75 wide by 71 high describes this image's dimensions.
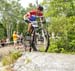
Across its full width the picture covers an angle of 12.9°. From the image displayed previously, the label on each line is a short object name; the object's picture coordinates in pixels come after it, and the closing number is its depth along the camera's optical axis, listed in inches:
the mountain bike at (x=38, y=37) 413.7
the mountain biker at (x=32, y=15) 405.1
